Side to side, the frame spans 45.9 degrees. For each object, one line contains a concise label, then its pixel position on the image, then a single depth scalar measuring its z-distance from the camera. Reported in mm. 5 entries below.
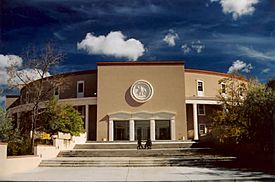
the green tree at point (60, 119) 22922
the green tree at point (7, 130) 16906
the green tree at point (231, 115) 18016
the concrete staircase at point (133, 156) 14953
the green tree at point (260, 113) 13838
